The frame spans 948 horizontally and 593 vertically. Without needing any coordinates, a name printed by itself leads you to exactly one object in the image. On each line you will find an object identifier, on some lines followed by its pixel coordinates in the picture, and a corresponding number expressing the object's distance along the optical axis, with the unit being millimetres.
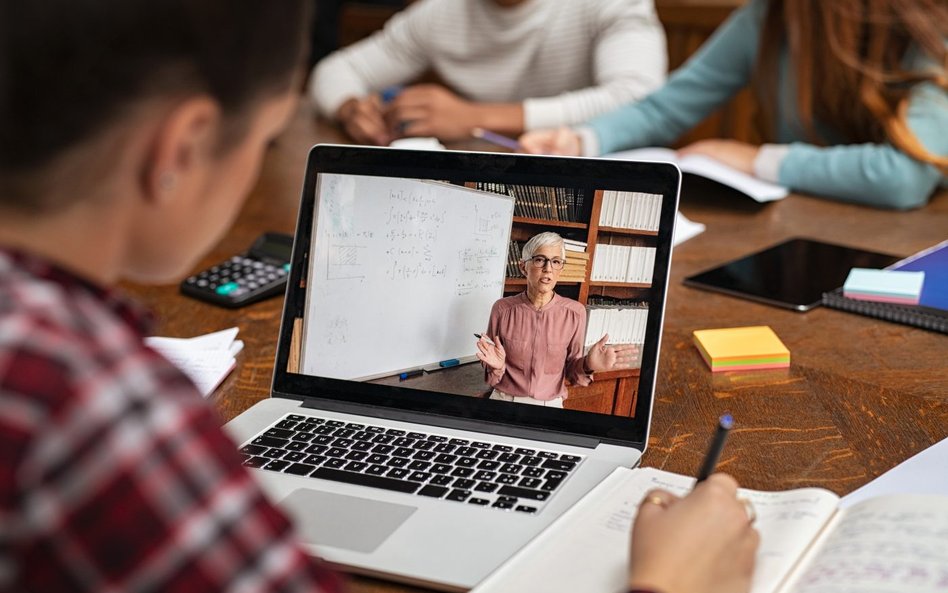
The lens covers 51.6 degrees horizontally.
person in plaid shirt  346
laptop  687
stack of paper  894
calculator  1097
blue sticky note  1060
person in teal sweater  1467
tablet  1106
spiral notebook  1016
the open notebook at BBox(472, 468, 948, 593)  549
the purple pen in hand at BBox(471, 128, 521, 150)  1752
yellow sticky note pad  932
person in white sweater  2096
